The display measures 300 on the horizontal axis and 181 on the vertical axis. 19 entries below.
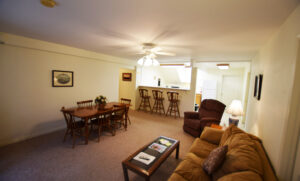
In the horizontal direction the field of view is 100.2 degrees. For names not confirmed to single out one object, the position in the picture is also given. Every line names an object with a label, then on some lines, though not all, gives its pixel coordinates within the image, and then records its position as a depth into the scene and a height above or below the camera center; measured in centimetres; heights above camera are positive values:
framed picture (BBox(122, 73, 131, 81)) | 609 +27
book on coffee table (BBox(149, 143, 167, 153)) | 200 -105
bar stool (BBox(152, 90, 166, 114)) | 537 -81
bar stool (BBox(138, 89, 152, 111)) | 573 -77
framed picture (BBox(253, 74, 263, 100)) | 229 +4
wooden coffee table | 152 -106
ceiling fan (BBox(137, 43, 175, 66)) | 282 +59
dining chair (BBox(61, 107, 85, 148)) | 275 -103
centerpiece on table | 319 -54
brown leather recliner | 316 -86
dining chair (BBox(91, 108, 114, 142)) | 306 -101
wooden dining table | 266 -73
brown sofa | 114 -78
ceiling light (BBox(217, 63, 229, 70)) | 455 +79
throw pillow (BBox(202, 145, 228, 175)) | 143 -86
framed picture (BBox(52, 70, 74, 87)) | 326 +1
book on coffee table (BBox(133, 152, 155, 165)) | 171 -106
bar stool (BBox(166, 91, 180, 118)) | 495 -70
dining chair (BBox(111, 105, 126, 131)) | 342 -97
